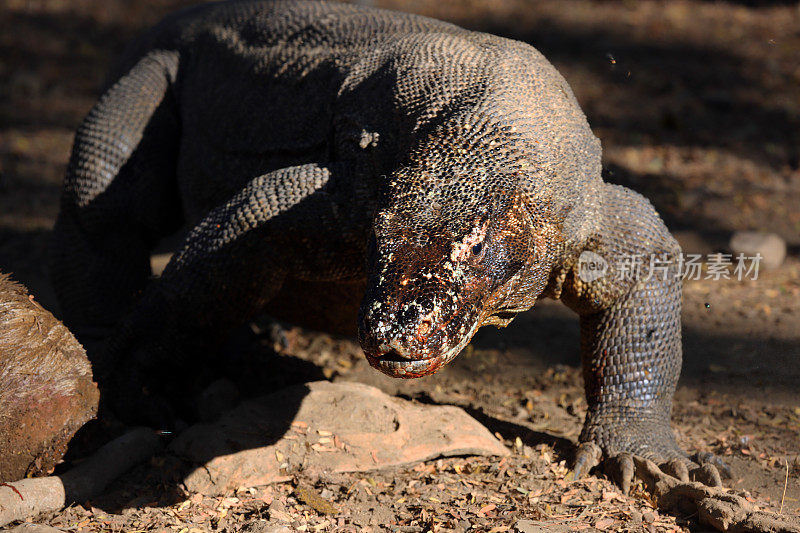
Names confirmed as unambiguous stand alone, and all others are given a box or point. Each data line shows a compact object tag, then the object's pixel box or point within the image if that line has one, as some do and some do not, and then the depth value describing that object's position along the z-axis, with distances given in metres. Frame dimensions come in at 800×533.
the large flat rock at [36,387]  5.43
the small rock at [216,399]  7.12
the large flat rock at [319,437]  5.89
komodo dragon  4.77
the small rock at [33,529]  4.98
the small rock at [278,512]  5.41
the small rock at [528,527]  5.23
